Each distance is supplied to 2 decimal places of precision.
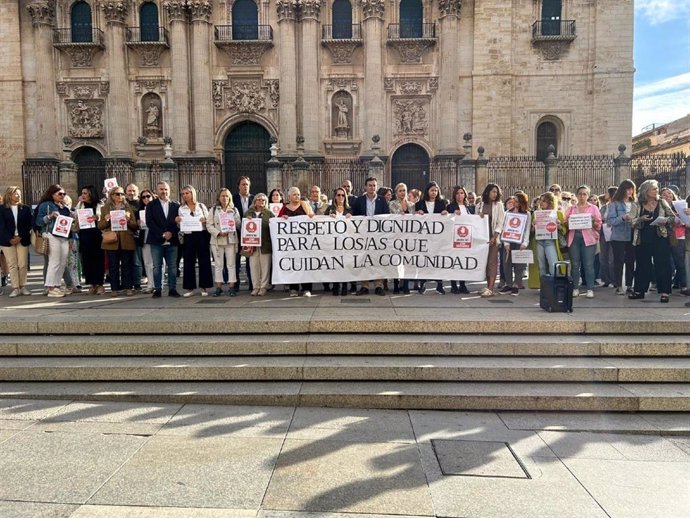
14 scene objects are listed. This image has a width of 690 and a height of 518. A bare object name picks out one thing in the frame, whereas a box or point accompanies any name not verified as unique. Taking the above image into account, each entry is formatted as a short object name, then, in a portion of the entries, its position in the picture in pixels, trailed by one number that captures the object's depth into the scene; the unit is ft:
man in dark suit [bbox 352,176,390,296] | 32.17
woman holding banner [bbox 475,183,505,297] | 31.09
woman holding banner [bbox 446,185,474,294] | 31.71
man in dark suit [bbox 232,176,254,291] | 33.19
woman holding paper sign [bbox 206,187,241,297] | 31.17
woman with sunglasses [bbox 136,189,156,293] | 33.47
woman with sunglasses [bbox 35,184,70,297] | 30.96
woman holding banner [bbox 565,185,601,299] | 30.25
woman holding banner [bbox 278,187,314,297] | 31.71
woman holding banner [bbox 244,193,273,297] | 31.45
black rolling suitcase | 24.79
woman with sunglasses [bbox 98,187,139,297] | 31.55
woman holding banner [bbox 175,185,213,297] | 31.04
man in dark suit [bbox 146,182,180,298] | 30.71
